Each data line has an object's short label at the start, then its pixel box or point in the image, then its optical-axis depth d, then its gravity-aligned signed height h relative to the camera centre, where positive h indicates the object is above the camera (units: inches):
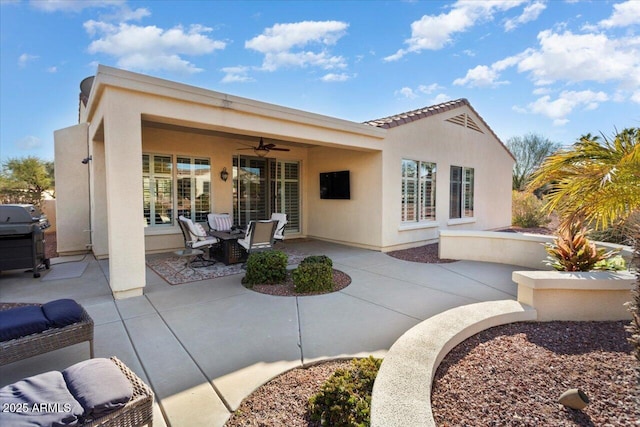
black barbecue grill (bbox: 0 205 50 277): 242.1 -31.2
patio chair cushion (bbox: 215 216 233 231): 357.7 -28.4
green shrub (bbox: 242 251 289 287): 230.8 -52.9
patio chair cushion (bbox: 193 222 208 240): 278.7 -30.8
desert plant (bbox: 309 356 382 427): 78.4 -54.9
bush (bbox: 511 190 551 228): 621.9 -30.0
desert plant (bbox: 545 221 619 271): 182.4 -33.5
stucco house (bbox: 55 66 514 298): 202.2 +33.9
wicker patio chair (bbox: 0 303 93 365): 104.3 -51.2
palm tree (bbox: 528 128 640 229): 138.5 +10.1
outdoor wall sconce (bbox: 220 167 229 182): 399.3 +31.7
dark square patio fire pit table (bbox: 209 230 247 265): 297.7 -49.8
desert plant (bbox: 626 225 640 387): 82.8 -32.6
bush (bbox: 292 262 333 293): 215.3 -55.6
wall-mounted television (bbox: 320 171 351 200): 403.9 +17.7
